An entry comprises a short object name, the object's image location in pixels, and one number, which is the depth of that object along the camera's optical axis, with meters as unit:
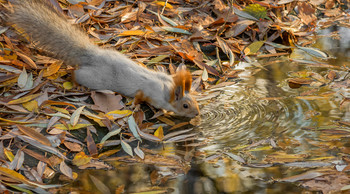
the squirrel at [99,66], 7.50
